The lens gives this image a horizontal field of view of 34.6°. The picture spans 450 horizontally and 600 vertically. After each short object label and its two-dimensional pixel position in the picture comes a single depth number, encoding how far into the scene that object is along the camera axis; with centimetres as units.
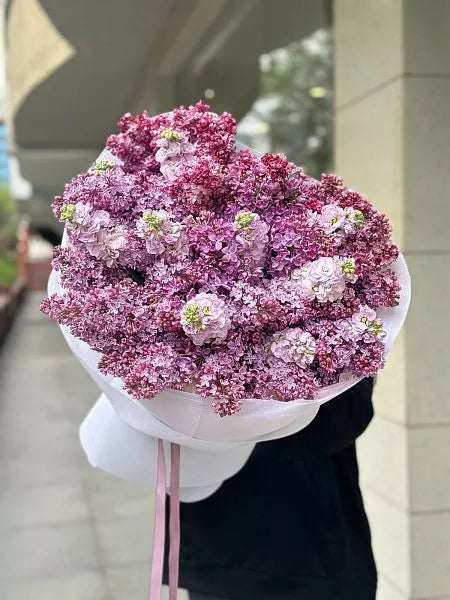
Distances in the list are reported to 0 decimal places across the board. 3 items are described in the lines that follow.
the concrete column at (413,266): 280
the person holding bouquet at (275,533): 196
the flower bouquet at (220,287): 128
